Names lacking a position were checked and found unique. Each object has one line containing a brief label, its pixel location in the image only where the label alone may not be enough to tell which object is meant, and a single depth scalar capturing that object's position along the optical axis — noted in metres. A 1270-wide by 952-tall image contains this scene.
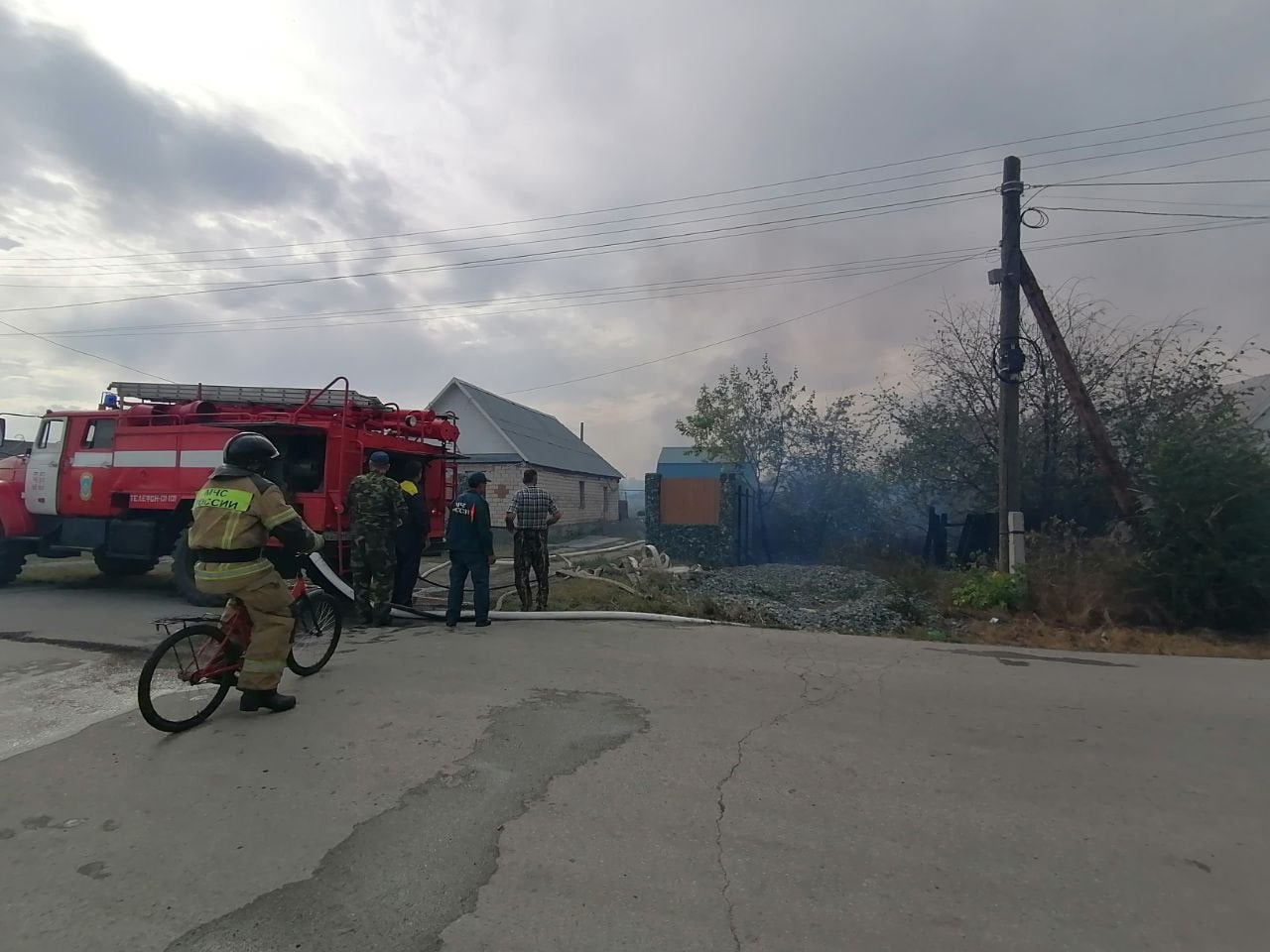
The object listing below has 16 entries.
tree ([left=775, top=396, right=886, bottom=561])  17.20
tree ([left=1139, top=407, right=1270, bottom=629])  8.89
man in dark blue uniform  7.85
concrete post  10.30
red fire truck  8.75
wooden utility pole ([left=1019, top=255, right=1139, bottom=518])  10.86
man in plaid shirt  8.78
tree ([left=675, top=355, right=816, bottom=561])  18.83
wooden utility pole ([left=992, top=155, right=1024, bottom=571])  10.73
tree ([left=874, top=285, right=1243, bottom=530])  12.57
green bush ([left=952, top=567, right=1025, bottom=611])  9.90
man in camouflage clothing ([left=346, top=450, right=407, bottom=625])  7.80
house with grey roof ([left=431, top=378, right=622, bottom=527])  24.64
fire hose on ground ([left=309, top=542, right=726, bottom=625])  8.16
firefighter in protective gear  4.60
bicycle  4.45
